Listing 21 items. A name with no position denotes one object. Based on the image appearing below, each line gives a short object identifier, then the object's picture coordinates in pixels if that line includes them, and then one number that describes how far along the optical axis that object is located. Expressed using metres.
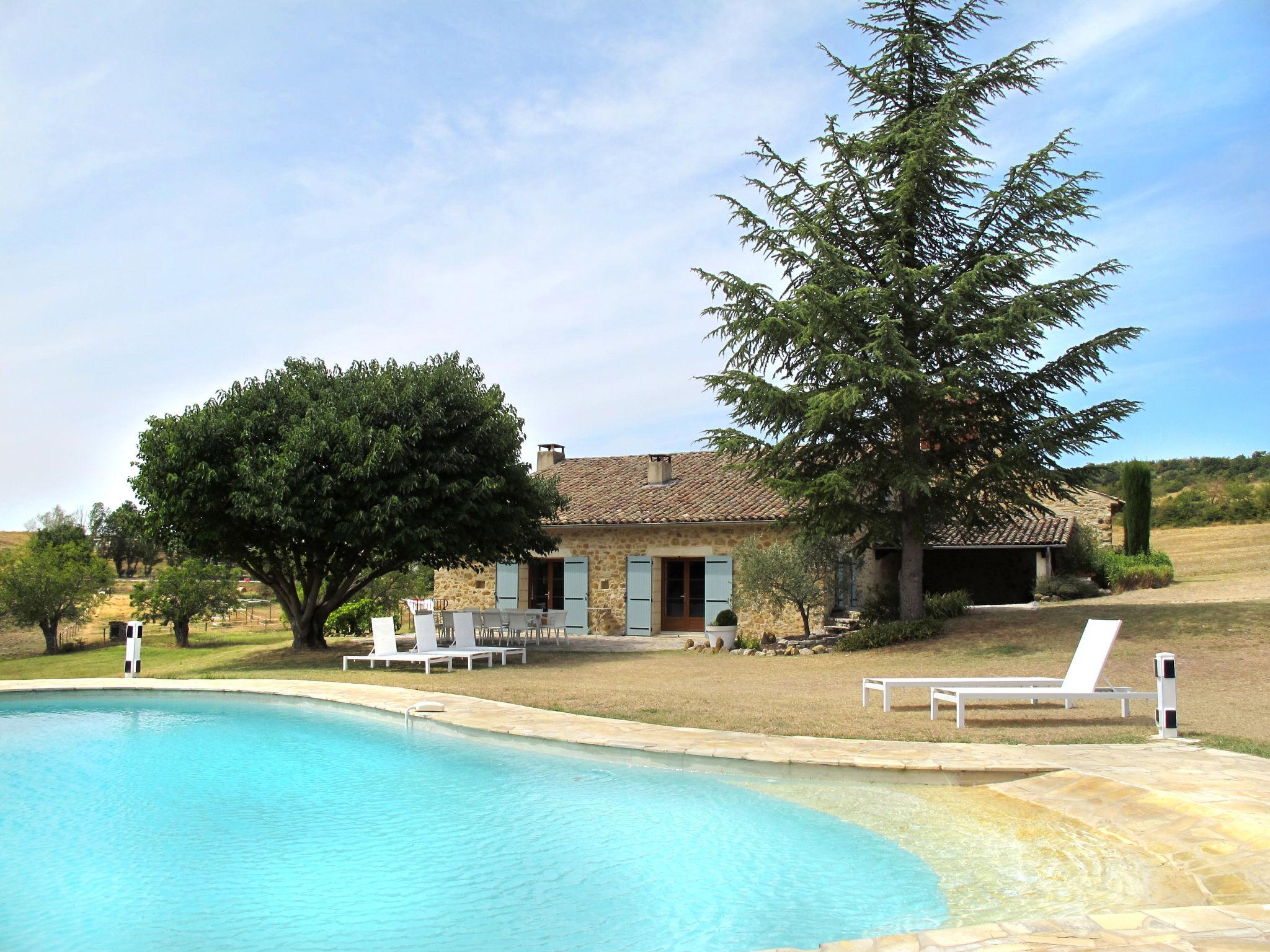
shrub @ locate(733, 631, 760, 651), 17.53
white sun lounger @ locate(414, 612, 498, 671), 14.17
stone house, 20.08
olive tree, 16.88
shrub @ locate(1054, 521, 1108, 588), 22.34
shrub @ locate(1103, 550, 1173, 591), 21.38
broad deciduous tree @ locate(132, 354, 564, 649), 14.54
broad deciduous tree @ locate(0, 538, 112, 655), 24.16
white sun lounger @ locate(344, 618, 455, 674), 13.87
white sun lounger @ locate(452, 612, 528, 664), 15.28
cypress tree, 23.84
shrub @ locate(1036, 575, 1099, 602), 20.50
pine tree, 14.90
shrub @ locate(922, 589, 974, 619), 16.81
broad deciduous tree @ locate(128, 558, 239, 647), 23.16
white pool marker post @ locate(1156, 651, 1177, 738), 7.31
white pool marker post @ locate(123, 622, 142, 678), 13.98
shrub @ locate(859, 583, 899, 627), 16.97
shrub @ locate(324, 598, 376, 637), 22.00
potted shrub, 17.34
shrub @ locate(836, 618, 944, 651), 15.52
